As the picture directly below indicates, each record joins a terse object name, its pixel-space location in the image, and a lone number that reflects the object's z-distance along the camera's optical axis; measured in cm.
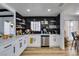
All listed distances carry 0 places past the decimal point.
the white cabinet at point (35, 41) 321
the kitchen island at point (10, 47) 112
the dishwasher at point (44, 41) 324
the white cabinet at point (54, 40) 320
